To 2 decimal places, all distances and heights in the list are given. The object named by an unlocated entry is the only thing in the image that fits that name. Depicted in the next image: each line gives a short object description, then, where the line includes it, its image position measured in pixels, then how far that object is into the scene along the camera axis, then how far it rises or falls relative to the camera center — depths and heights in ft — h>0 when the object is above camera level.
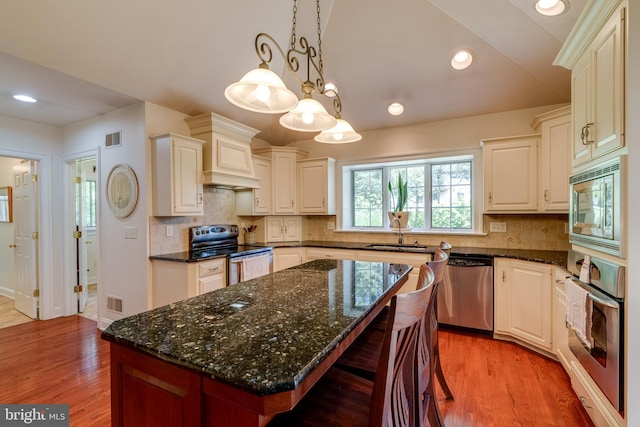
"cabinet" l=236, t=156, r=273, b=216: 13.07 +0.78
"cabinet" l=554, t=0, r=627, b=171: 4.80 +2.49
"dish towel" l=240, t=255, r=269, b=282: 10.58 -2.10
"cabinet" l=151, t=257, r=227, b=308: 8.95 -2.12
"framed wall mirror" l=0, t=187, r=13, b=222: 13.80 +0.39
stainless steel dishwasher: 9.52 -2.81
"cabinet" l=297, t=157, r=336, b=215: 13.57 +1.21
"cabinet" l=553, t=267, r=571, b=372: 6.96 -2.85
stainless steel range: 10.11 -1.45
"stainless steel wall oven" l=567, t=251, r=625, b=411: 4.62 -2.04
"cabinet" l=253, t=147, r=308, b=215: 13.75 +1.66
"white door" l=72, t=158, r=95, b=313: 12.27 -0.93
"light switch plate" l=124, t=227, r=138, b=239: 9.82 -0.68
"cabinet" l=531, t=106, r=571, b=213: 8.71 +1.53
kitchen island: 2.33 -1.32
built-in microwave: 4.66 +0.06
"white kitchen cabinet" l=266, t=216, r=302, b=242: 14.25 -0.84
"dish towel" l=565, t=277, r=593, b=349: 5.40 -1.98
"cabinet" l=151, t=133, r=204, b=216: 9.40 +1.29
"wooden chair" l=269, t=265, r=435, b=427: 2.63 -2.14
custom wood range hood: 10.53 +2.39
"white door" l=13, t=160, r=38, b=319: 11.79 -0.99
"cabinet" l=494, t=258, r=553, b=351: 8.20 -2.74
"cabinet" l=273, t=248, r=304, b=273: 12.75 -2.02
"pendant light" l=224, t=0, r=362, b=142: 4.81 +2.09
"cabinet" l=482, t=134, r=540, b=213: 9.55 +1.26
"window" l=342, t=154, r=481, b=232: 12.09 +0.76
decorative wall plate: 9.85 +0.79
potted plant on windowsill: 12.16 +0.41
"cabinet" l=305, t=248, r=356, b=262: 12.15 -1.83
